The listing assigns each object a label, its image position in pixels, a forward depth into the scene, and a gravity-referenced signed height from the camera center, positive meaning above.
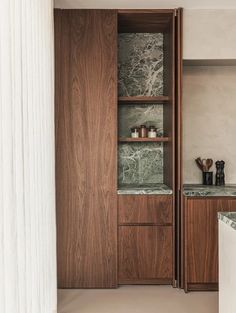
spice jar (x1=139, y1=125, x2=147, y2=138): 4.02 +0.12
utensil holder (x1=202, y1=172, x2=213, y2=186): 4.11 -0.32
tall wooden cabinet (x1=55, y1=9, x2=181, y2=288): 3.71 -0.29
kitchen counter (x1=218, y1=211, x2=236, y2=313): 2.05 -0.60
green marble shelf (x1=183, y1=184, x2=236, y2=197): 3.58 -0.40
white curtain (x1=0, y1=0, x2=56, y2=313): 1.58 -0.06
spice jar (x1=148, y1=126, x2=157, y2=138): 4.01 +0.12
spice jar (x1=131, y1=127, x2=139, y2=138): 4.01 +0.12
